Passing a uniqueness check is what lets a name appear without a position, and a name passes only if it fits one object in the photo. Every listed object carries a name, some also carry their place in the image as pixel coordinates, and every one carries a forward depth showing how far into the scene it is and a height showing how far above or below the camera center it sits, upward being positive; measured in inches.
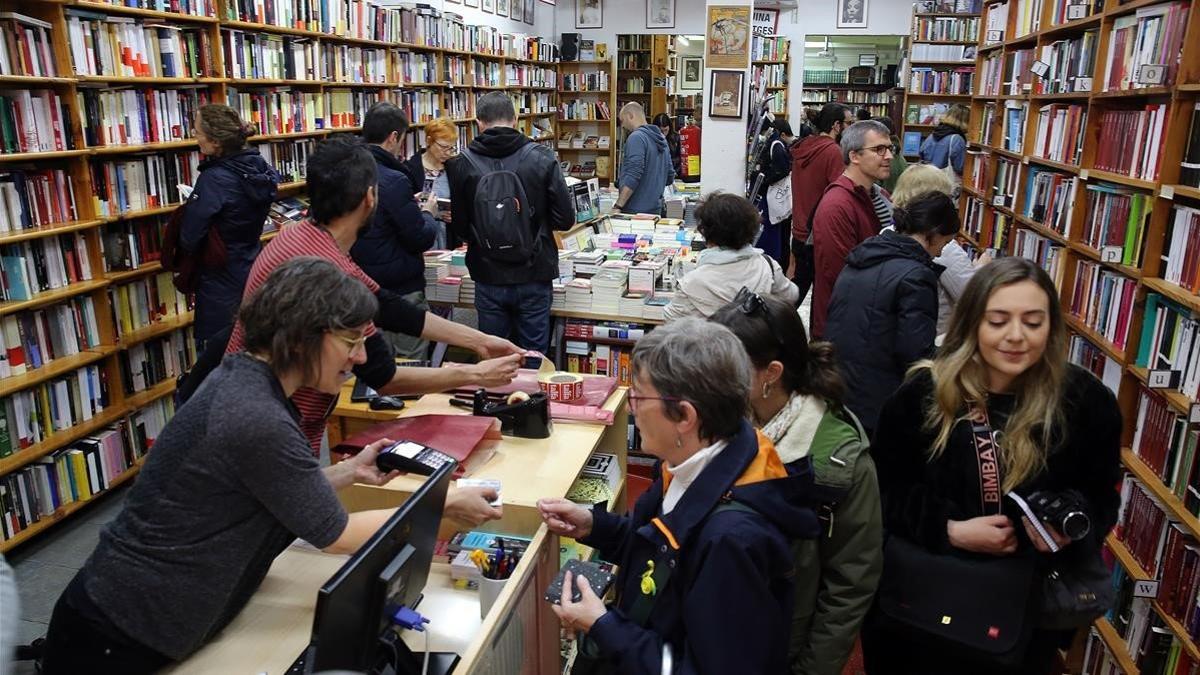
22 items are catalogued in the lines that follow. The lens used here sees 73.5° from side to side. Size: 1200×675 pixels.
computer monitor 46.8 -28.2
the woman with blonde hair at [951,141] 278.5 -3.8
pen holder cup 69.1 -39.1
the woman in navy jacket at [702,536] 50.6 -26.0
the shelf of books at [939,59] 397.1 +34.8
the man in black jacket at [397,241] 152.9 -21.5
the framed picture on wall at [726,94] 282.0 +12.0
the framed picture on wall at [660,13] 439.5 +61.0
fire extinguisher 375.5 -10.9
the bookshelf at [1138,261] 99.3 -19.0
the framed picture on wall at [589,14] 451.5 +62.2
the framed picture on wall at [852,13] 420.5 +59.1
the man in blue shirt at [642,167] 265.9 -12.6
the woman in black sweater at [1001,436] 67.6 -25.5
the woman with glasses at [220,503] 56.2 -26.1
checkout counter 61.8 -39.9
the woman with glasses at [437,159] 222.5 -8.8
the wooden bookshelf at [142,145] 141.4 +1.4
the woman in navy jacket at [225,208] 154.2 -15.6
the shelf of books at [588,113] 457.1 +8.3
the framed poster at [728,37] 273.6 +30.5
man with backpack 157.6 -17.3
